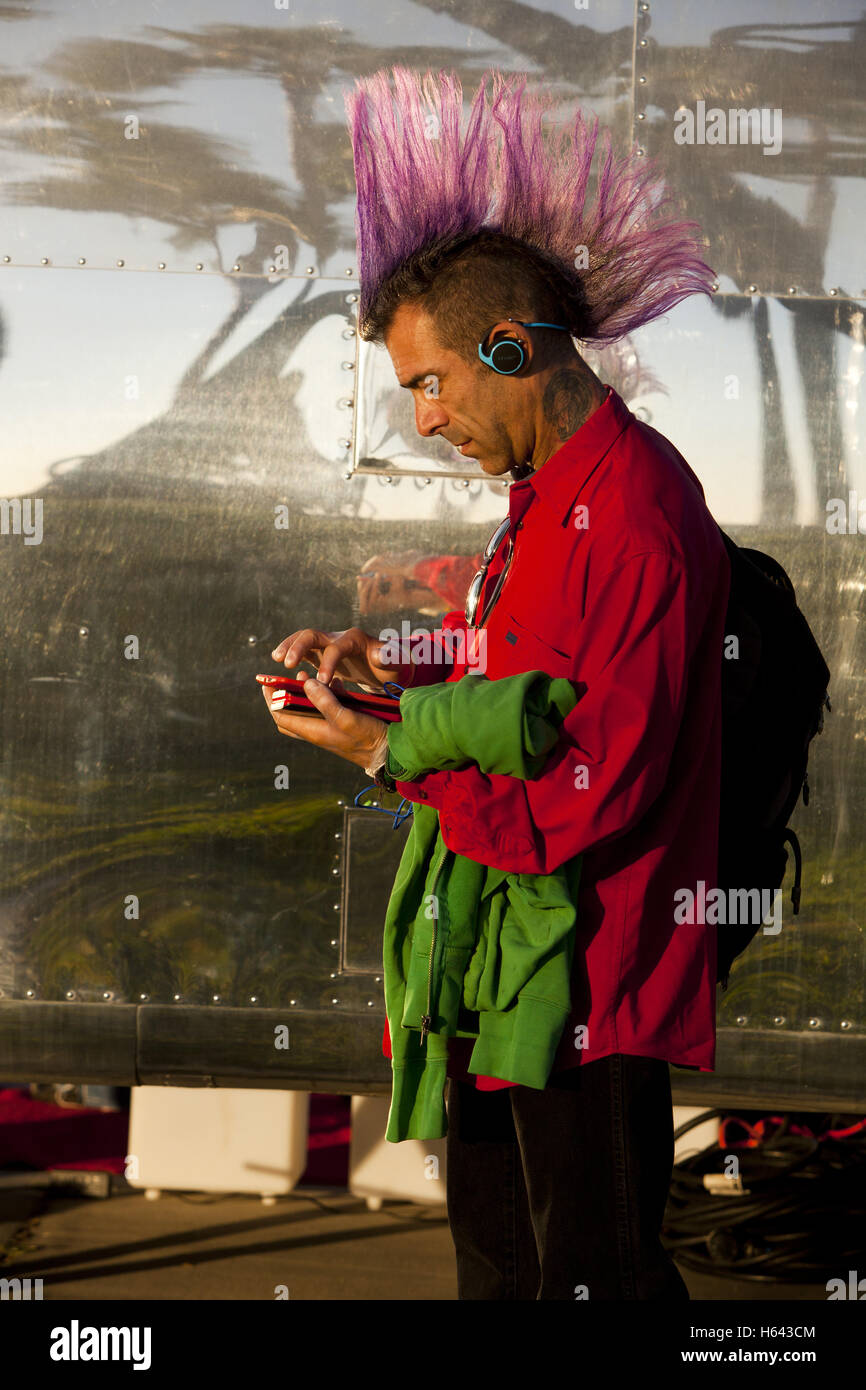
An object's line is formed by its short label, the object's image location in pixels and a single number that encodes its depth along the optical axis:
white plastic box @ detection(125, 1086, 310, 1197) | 4.30
